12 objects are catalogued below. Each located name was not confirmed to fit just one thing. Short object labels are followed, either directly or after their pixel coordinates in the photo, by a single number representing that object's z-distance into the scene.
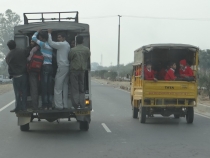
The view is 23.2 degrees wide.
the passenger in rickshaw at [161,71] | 17.92
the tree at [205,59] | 88.62
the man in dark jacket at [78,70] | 12.97
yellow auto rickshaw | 16.36
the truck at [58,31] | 13.24
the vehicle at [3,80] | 84.31
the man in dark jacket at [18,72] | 13.01
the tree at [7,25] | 118.50
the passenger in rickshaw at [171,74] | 16.95
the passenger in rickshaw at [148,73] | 16.52
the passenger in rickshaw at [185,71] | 17.14
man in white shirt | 12.98
